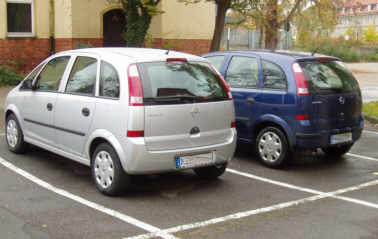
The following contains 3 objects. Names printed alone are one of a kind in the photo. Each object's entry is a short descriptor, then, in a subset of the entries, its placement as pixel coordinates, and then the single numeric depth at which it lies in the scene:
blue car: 7.51
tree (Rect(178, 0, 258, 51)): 16.38
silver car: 5.92
